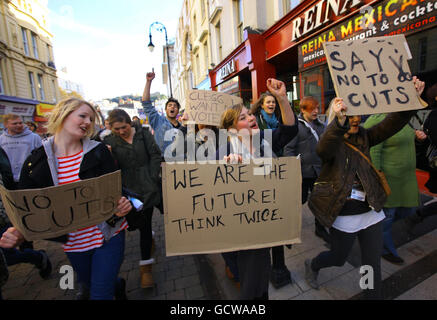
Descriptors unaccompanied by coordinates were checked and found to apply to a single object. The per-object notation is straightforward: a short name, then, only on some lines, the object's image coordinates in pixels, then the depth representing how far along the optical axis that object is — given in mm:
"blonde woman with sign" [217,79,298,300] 1769
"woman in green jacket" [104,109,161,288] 2568
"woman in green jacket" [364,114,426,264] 2537
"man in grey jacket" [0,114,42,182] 3807
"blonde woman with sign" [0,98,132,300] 1628
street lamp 12972
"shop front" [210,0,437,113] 4098
